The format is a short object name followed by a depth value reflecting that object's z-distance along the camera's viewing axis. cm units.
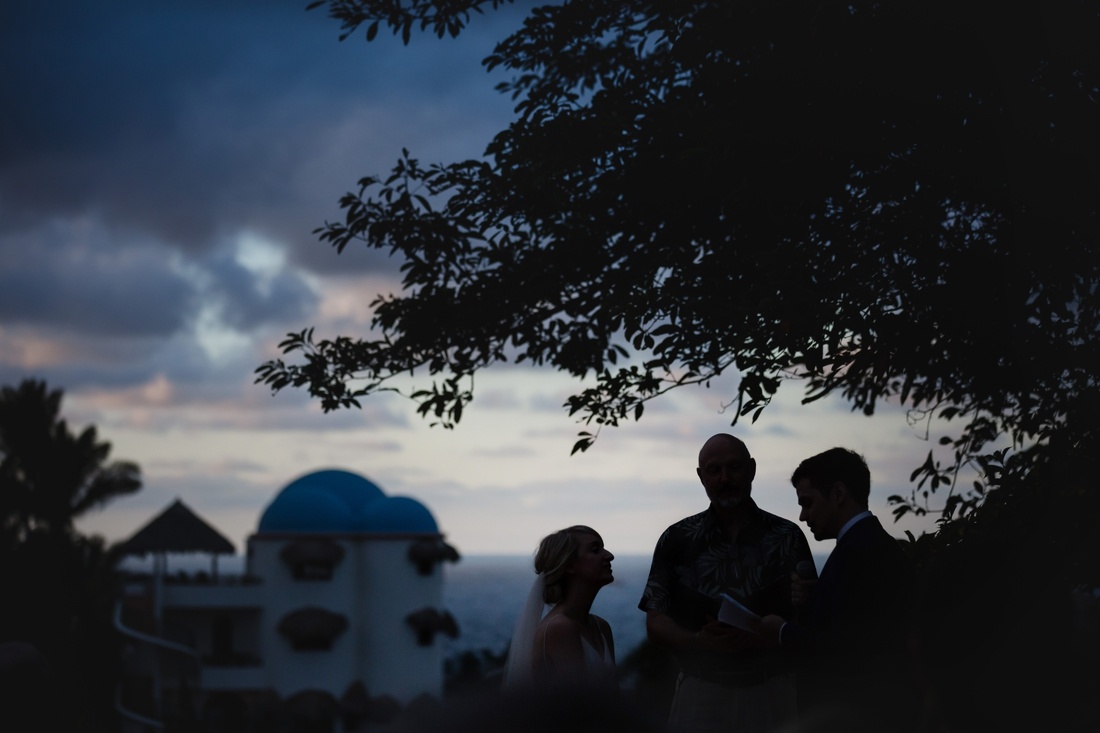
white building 5112
